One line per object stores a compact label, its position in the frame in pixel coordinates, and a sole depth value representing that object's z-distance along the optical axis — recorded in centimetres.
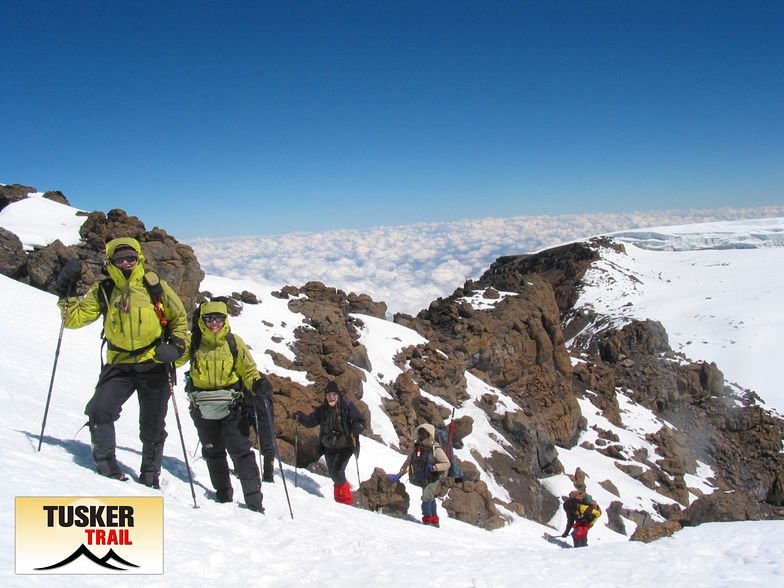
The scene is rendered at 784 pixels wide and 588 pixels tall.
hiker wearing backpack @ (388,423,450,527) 1002
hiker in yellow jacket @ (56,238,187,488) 552
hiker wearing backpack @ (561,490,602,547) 1231
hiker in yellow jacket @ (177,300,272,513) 612
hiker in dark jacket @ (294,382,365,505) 989
